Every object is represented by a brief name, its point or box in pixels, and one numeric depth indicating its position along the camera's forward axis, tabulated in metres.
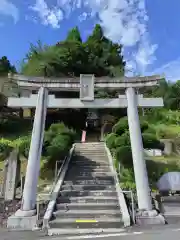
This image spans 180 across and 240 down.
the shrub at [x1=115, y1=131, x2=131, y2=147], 9.03
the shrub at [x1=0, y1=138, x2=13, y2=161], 10.09
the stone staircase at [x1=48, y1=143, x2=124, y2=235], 5.00
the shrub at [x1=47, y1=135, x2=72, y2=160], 9.05
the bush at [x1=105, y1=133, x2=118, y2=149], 10.53
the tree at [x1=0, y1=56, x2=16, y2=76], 19.75
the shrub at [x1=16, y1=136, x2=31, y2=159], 9.01
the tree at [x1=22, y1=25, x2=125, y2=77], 18.04
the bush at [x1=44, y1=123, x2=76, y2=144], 9.66
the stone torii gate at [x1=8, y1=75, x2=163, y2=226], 5.82
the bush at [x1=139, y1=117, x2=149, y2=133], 10.85
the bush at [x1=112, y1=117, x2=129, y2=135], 10.54
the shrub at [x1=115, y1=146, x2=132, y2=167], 8.28
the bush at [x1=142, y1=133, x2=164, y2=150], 9.92
